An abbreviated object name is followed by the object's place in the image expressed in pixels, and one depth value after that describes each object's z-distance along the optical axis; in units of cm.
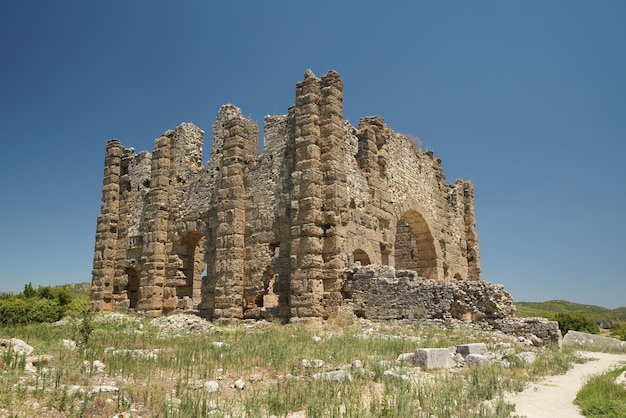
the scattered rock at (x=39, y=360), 630
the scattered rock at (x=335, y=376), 607
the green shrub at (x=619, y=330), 2053
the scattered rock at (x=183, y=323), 1267
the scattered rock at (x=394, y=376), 606
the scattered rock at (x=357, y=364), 688
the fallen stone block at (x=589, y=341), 1374
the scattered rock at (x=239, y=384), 605
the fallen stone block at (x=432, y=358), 721
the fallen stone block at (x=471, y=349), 814
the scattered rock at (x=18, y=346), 686
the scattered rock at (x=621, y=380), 607
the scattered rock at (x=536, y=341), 1044
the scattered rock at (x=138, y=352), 732
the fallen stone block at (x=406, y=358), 746
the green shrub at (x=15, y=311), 1920
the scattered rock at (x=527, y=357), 809
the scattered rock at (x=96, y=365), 629
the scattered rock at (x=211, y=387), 576
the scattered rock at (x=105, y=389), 527
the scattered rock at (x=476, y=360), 757
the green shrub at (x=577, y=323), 2298
